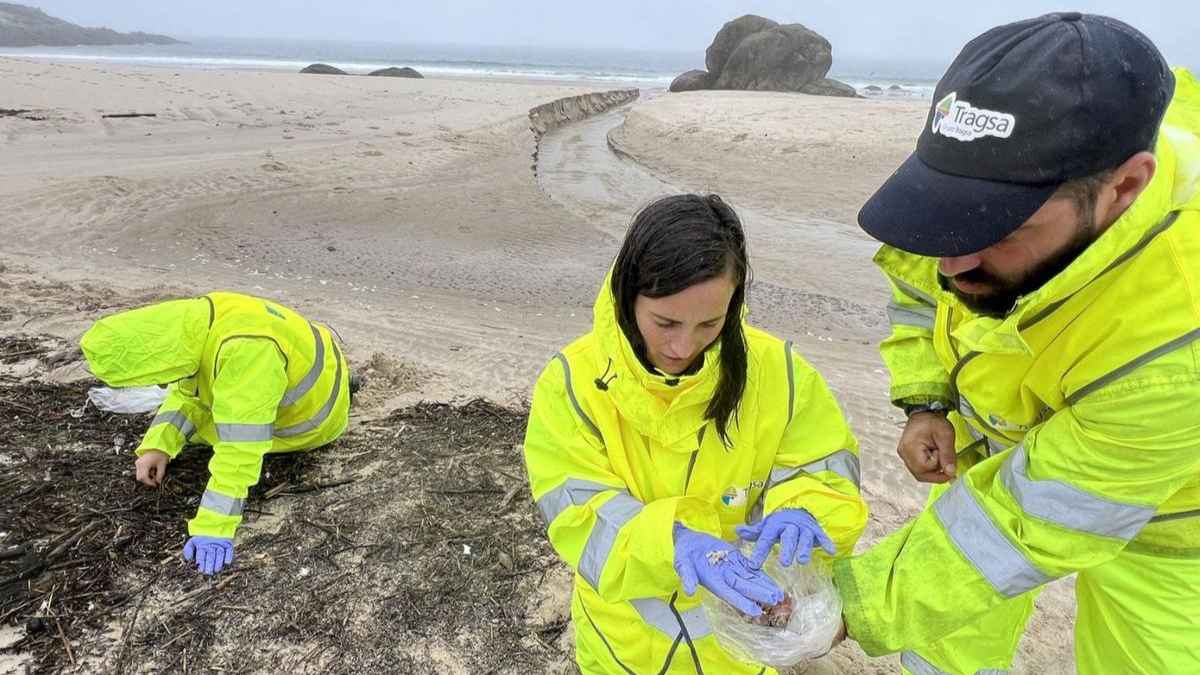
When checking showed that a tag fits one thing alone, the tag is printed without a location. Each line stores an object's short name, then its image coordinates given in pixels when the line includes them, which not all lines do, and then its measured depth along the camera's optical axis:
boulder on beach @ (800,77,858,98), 39.03
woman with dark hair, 1.54
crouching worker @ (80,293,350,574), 2.94
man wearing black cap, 1.10
